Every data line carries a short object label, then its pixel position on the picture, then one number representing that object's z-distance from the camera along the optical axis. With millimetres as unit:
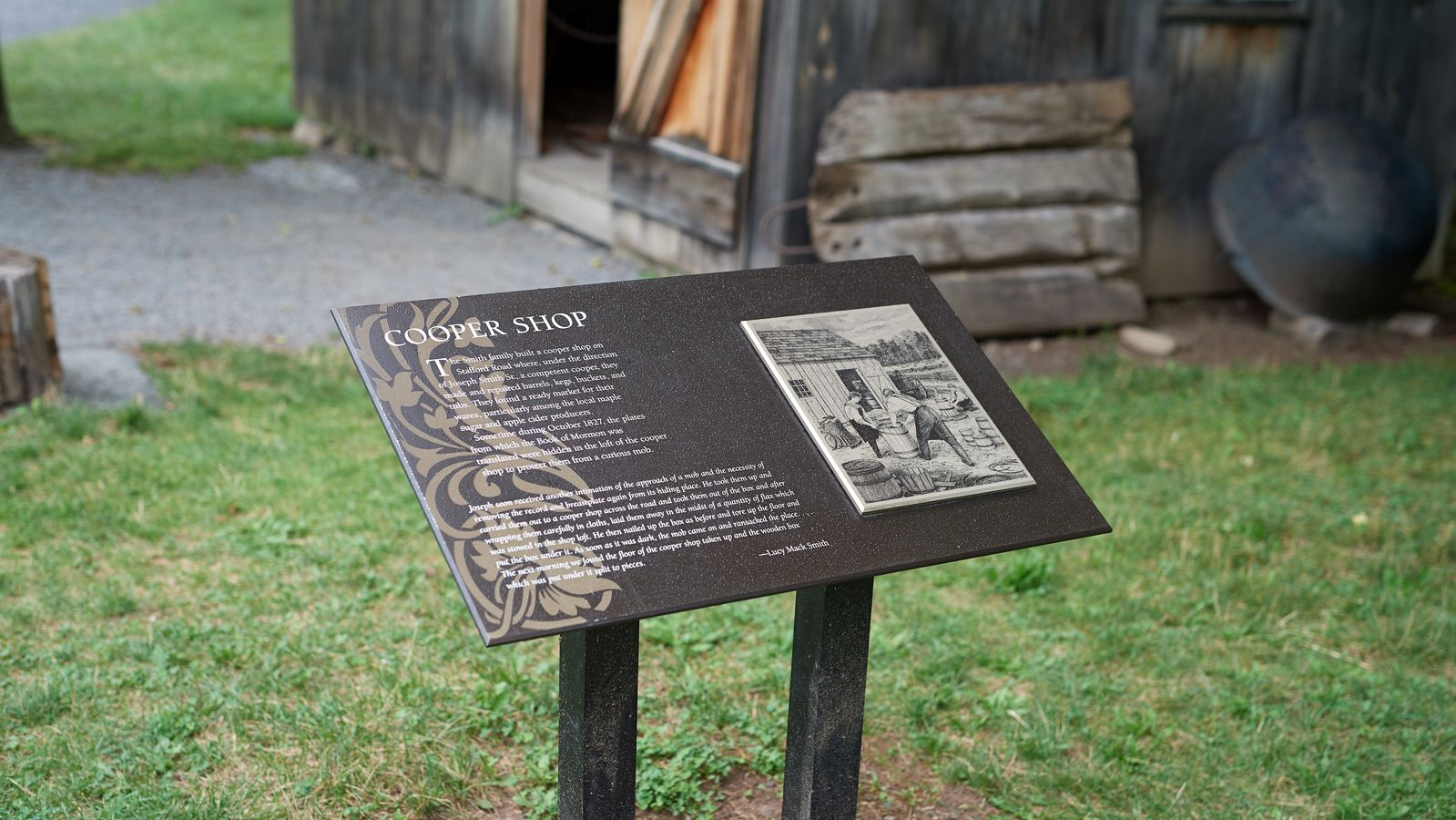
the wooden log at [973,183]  6453
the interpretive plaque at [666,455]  2201
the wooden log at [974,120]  6422
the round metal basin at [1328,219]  7027
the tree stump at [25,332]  4883
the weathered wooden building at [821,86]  6547
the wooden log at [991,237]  6441
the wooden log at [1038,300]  6730
